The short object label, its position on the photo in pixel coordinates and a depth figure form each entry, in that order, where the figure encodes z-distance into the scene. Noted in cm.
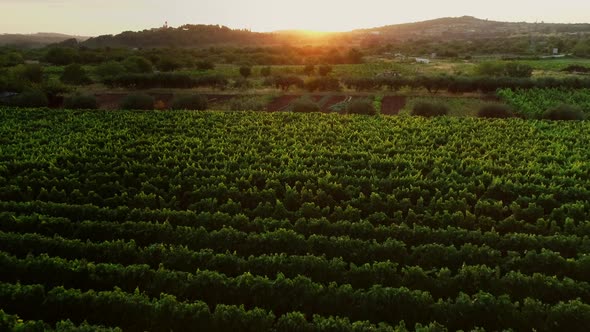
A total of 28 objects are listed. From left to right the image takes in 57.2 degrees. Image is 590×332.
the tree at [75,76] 5519
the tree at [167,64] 6856
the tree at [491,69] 5881
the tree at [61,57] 7862
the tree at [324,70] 6287
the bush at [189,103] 4019
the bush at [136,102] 3981
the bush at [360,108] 3854
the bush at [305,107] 3919
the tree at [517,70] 5866
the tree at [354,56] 8569
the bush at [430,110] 3762
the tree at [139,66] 6250
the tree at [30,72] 5469
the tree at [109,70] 5875
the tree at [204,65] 7244
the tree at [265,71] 6338
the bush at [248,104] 4100
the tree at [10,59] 6938
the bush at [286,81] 5197
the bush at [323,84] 5125
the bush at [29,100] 3984
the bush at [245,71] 6156
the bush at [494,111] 3766
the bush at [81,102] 4028
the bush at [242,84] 5253
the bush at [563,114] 3578
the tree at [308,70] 6588
